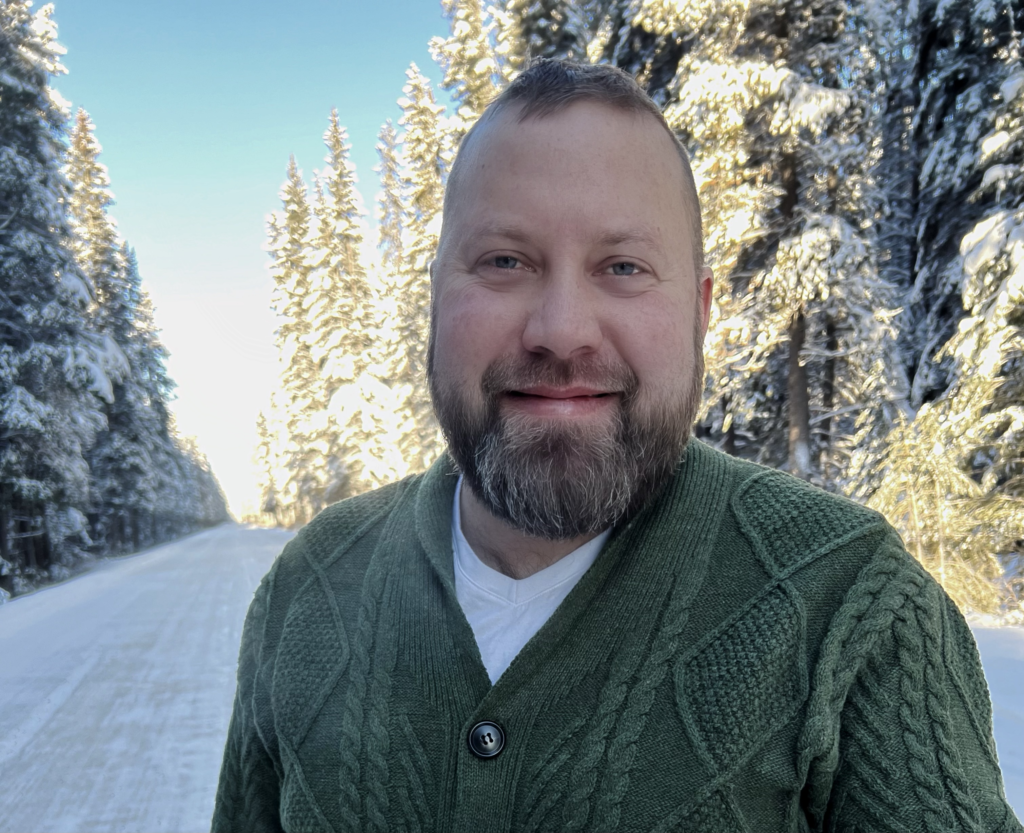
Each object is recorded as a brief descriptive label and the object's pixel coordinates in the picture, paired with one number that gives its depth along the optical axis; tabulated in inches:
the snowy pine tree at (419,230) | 746.2
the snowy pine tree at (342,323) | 1024.2
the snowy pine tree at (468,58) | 592.7
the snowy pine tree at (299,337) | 1121.4
